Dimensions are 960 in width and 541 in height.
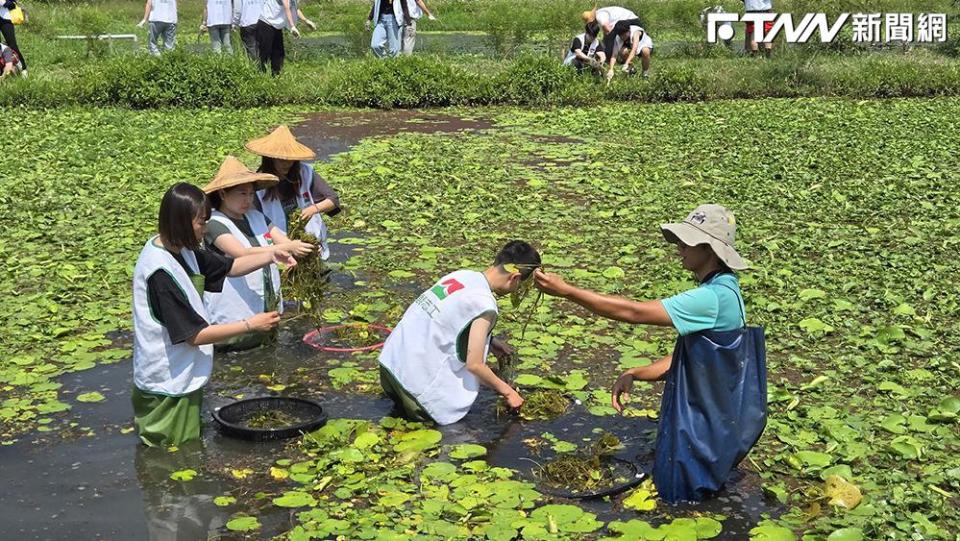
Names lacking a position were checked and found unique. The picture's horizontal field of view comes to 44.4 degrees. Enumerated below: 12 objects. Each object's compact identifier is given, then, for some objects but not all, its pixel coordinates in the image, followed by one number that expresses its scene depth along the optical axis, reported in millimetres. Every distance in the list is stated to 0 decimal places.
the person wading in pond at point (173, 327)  5219
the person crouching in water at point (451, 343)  5484
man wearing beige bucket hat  4727
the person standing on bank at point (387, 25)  18250
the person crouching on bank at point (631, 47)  17594
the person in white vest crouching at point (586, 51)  17477
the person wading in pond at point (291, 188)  7359
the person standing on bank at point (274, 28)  17156
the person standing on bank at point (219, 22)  17641
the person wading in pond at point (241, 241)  6527
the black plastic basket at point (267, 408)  5523
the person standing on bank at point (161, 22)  17938
